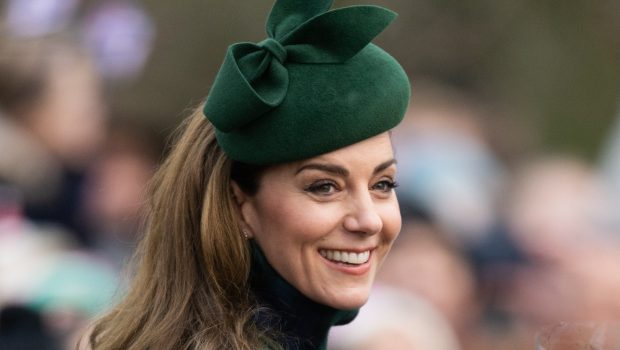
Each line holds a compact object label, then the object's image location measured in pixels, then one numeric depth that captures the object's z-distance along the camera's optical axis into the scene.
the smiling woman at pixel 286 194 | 6.49
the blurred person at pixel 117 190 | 11.69
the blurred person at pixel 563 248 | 12.12
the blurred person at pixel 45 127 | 10.71
